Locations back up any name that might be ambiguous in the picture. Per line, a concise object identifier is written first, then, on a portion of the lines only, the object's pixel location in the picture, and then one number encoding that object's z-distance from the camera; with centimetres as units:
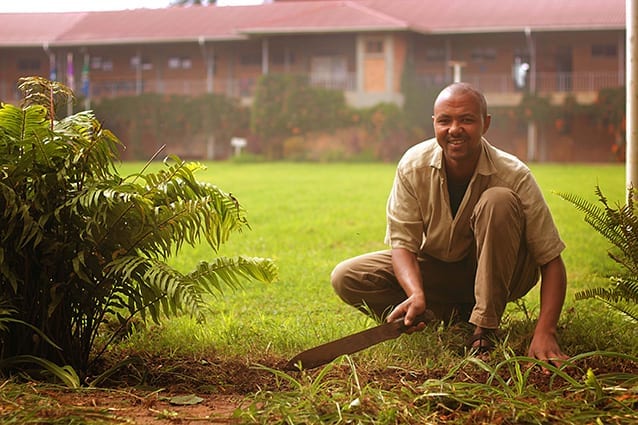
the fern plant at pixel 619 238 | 373
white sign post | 2717
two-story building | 2959
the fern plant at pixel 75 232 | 346
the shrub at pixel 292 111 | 3005
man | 392
